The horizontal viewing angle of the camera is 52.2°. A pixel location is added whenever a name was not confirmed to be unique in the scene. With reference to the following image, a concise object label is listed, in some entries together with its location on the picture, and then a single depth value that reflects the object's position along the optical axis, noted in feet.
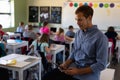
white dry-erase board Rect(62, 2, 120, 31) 15.65
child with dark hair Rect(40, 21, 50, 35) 15.14
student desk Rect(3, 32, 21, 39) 13.49
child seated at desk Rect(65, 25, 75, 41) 13.93
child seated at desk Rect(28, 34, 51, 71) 8.57
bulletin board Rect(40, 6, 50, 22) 18.20
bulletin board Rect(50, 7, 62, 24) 17.70
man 3.86
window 16.74
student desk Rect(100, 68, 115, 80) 5.54
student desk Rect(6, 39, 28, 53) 10.04
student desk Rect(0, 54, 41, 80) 6.12
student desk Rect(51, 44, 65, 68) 9.20
